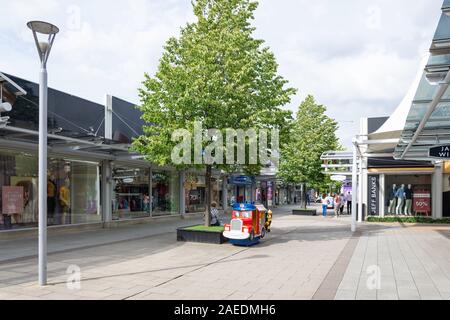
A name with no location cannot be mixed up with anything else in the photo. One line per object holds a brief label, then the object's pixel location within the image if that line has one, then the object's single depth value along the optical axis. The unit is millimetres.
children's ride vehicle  11984
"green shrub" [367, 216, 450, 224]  20734
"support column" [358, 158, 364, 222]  22000
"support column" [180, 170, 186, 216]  24219
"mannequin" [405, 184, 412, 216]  22188
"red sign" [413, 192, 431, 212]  21750
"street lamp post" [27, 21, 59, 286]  6879
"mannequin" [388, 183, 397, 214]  22562
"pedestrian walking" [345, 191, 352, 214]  31288
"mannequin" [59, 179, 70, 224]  15734
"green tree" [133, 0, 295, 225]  12156
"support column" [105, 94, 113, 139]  17953
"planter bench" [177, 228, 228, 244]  12492
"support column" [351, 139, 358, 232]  17156
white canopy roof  11589
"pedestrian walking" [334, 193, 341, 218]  27536
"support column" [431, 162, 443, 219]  21297
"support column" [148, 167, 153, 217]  21219
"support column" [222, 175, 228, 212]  31531
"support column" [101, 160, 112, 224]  17625
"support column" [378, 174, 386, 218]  22531
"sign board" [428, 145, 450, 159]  11812
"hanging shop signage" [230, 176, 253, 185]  33450
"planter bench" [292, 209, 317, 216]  28859
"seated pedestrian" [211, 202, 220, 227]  14934
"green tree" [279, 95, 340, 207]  30359
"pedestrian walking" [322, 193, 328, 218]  28662
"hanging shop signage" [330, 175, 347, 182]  27109
